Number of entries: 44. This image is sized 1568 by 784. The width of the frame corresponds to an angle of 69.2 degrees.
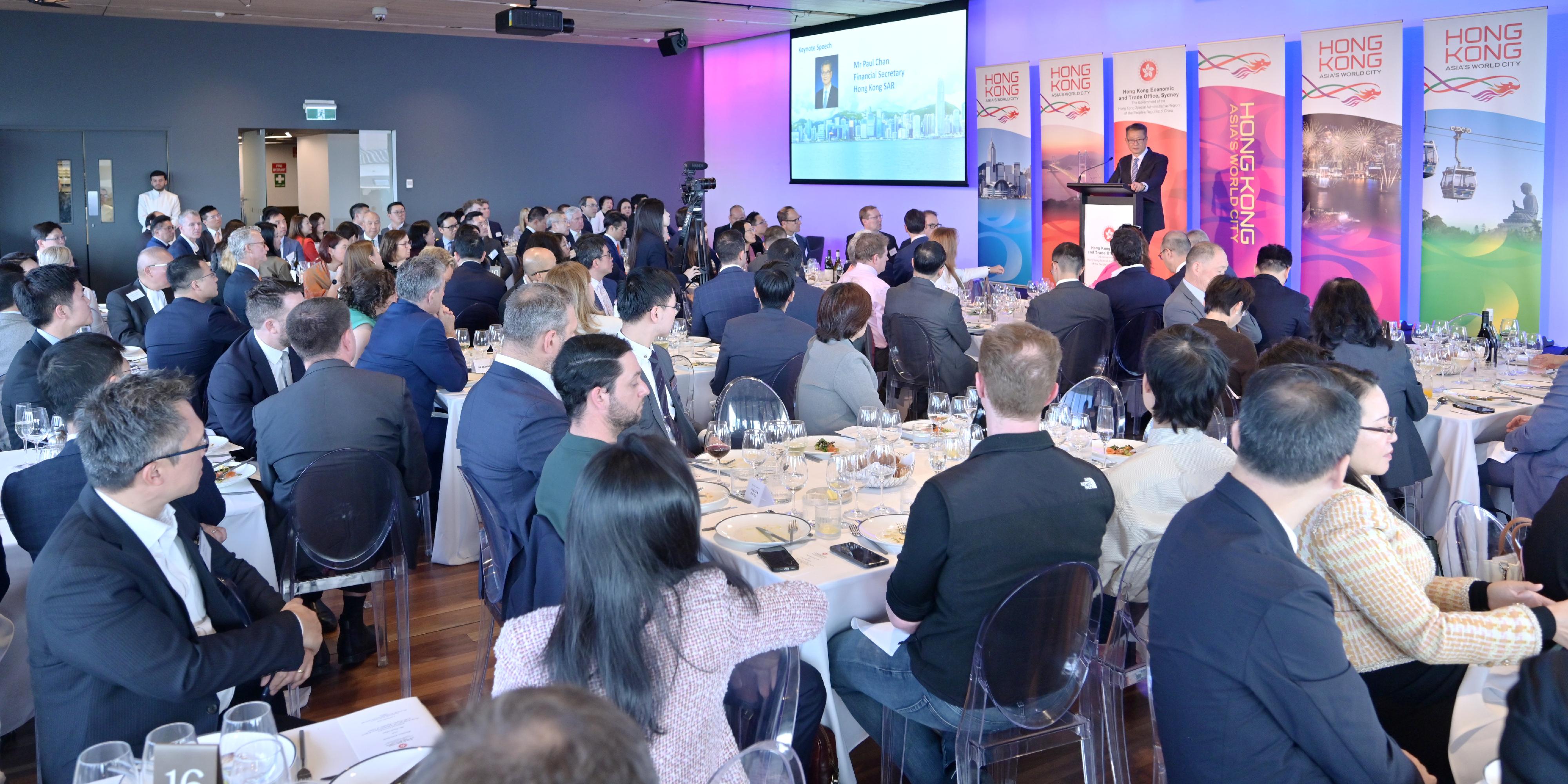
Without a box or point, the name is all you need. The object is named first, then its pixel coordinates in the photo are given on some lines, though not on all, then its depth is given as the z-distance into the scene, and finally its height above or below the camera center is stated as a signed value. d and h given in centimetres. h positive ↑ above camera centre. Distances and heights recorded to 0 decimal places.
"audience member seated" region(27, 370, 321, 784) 226 -65
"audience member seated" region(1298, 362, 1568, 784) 239 -72
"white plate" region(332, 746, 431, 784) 196 -83
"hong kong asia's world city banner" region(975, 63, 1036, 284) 1258 +136
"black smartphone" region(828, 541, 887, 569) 320 -76
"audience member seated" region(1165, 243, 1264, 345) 659 -1
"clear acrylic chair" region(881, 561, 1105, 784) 269 -95
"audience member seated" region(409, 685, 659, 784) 92 -38
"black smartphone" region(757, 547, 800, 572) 316 -76
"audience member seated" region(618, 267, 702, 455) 482 -16
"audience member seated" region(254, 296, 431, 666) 419 -46
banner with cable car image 810 +89
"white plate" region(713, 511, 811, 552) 332 -72
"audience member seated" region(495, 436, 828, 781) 196 -58
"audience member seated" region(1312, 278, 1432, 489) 489 -31
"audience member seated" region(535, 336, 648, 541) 318 -33
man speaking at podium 1077 +107
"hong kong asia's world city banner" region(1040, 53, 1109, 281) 1161 +160
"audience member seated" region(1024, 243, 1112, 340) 704 -13
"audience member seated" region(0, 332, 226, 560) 336 -53
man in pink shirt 823 +17
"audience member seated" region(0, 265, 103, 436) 522 -5
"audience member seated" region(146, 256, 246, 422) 605 -18
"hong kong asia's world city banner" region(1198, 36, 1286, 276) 995 +127
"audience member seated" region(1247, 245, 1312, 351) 664 -13
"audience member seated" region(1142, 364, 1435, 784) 209 -64
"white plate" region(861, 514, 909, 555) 327 -72
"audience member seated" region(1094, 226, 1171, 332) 722 +1
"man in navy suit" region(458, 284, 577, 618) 375 -49
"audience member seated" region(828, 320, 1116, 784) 274 -60
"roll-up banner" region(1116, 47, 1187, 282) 1070 +168
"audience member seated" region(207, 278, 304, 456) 495 -33
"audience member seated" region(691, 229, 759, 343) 756 -3
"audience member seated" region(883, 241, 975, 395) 685 -20
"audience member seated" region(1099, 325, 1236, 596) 321 -48
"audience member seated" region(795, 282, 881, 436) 501 -36
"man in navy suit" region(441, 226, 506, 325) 779 +3
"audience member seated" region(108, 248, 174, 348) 743 -6
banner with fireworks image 895 +106
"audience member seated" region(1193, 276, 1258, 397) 551 -17
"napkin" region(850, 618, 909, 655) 299 -91
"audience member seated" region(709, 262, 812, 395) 592 -24
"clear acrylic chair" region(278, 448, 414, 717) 390 -81
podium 1024 +69
